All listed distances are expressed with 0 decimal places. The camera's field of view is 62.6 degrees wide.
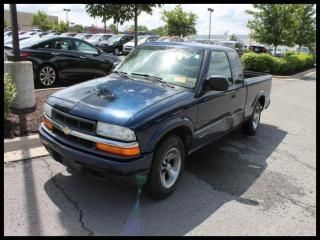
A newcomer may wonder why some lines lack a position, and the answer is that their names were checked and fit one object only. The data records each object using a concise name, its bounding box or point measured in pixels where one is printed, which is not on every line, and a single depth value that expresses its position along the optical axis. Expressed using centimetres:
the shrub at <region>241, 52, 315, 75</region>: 1371
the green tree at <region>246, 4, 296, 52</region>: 1502
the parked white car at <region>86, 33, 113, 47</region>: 2245
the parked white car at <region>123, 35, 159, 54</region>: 1958
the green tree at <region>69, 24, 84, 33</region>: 5795
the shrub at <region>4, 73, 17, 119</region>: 423
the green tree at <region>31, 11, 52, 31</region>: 4606
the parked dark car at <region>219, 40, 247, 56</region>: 2098
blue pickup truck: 260
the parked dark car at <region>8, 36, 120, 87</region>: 691
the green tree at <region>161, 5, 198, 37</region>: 2565
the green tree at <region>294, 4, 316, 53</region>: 2194
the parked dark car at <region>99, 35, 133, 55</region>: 2104
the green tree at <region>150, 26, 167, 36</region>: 2682
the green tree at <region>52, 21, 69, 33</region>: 4222
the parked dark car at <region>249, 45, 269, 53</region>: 2392
